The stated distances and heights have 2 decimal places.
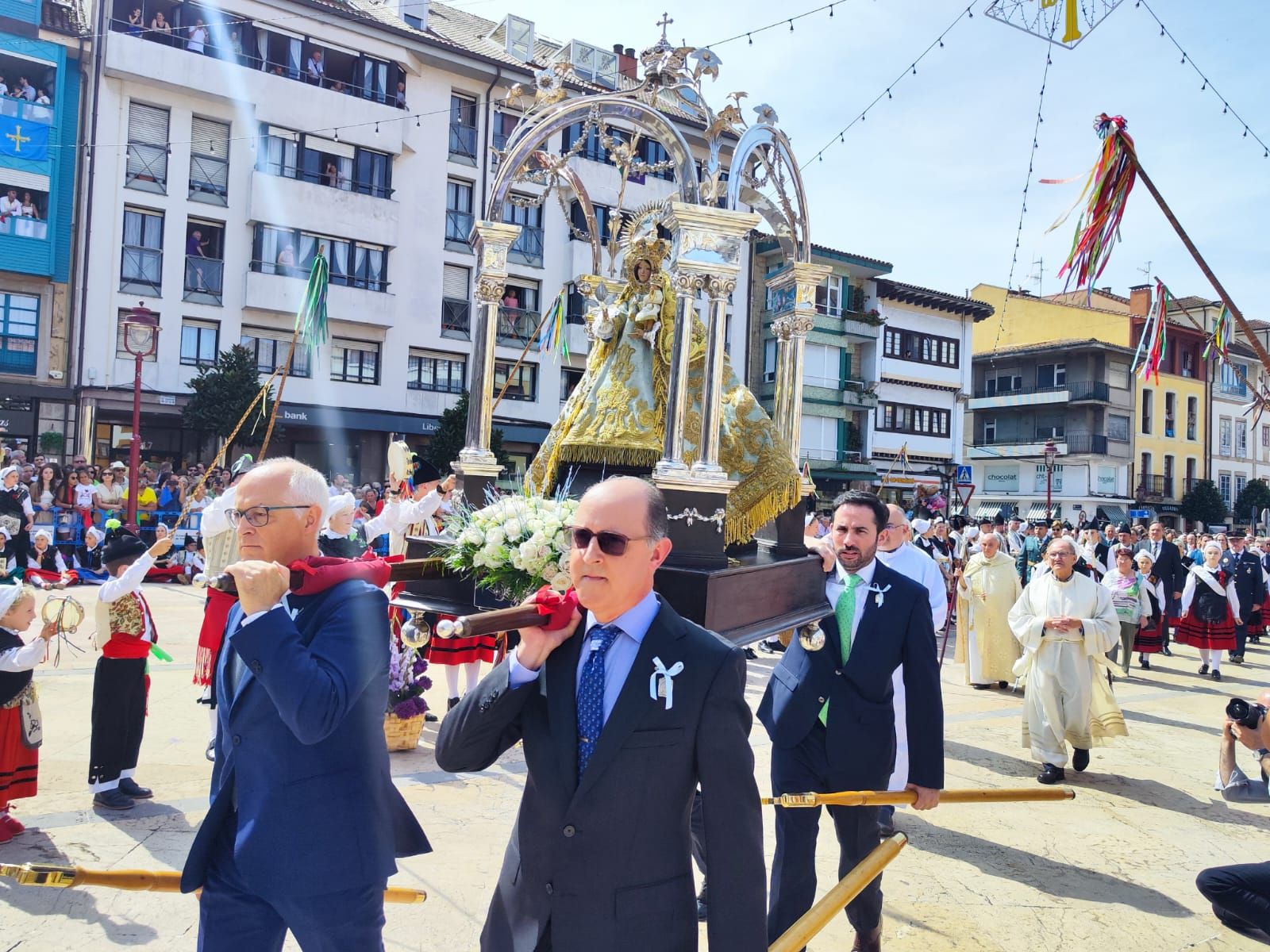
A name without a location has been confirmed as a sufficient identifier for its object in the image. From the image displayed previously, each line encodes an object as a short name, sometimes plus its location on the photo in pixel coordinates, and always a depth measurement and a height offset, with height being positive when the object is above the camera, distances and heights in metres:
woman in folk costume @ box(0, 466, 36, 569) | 13.73 -0.58
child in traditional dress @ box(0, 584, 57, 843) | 5.55 -1.26
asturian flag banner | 24.08 +8.43
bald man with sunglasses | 2.38 -0.67
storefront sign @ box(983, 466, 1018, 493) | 50.72 +1.80
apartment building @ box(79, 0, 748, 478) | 25.61 +7.93
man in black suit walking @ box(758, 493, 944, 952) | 4.17 -0.94
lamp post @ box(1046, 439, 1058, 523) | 31.47 +2.05
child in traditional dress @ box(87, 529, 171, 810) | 6.03 -1.28
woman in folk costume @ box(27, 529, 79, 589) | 7.01 -1.05
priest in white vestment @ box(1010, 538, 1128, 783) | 7.97 -1.26
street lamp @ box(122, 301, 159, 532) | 17.44 +2.67
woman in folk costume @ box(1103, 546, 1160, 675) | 13.35 -1.11
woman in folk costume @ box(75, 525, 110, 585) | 16.95 -1.51
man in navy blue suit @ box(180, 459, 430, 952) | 2.62 -0.80
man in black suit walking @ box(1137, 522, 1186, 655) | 16.53 -0.87
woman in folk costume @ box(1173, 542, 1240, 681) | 14.02 -1.32
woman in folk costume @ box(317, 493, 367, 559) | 7.59 -0.36
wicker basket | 7.41 -1.87
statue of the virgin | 6.97 +0.65
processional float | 5.82 +1.35
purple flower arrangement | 7.38 -1.50
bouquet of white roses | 4.51 -0.25
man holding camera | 4.28 -1.57
